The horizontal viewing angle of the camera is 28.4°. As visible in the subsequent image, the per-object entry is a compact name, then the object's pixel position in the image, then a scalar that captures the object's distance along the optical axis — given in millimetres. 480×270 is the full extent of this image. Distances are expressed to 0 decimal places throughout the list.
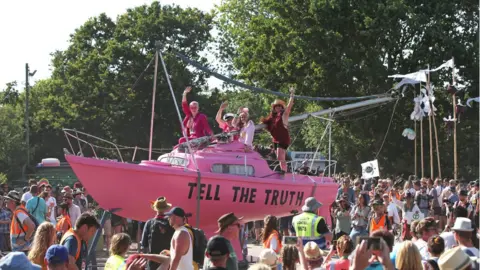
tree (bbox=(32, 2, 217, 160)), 60812
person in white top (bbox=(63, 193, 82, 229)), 19625
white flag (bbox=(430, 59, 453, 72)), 35500
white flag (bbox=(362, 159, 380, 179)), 34188
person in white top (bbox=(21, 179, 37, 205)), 22094
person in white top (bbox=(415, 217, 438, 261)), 11195
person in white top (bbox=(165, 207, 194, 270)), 10820
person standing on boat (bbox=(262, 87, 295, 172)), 23141
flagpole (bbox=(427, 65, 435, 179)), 35953
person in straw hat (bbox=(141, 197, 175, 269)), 12734
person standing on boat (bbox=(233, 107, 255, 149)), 22109
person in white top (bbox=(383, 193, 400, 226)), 21034
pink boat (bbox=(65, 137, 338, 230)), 19881
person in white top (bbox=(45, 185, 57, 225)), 21641
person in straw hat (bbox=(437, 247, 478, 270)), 7633
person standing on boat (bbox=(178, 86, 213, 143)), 22656
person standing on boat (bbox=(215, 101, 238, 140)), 22734
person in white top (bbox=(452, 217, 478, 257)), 10018
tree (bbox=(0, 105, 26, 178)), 59250
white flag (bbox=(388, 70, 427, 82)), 37394
